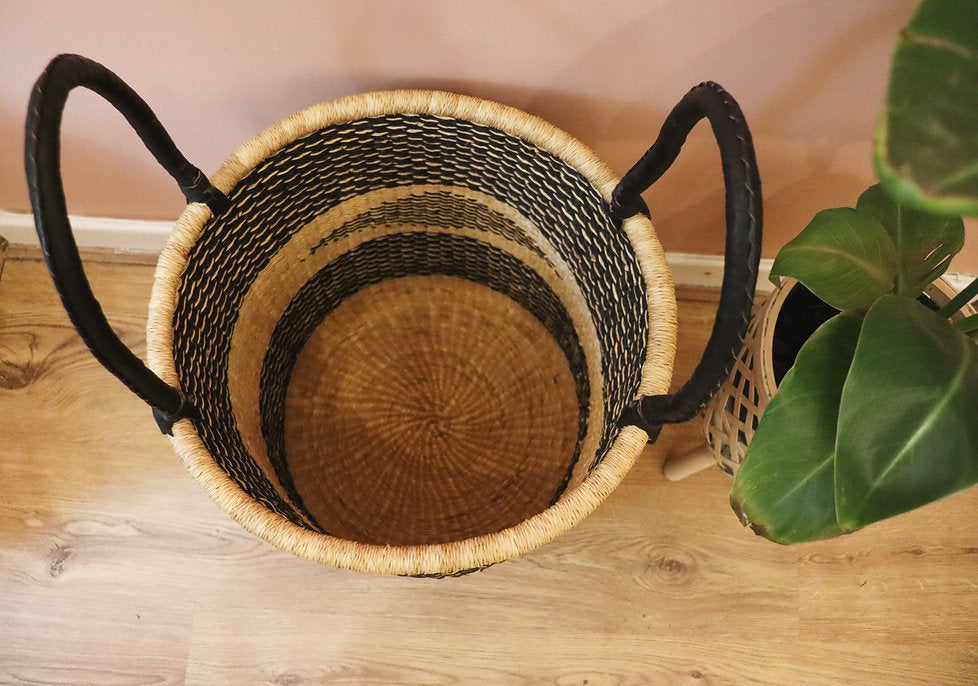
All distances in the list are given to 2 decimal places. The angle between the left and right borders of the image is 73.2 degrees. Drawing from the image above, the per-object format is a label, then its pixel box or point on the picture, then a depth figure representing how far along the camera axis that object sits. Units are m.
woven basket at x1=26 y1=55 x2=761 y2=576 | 0.61
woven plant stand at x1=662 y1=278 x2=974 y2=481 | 0.67
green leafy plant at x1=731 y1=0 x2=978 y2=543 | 0.32
